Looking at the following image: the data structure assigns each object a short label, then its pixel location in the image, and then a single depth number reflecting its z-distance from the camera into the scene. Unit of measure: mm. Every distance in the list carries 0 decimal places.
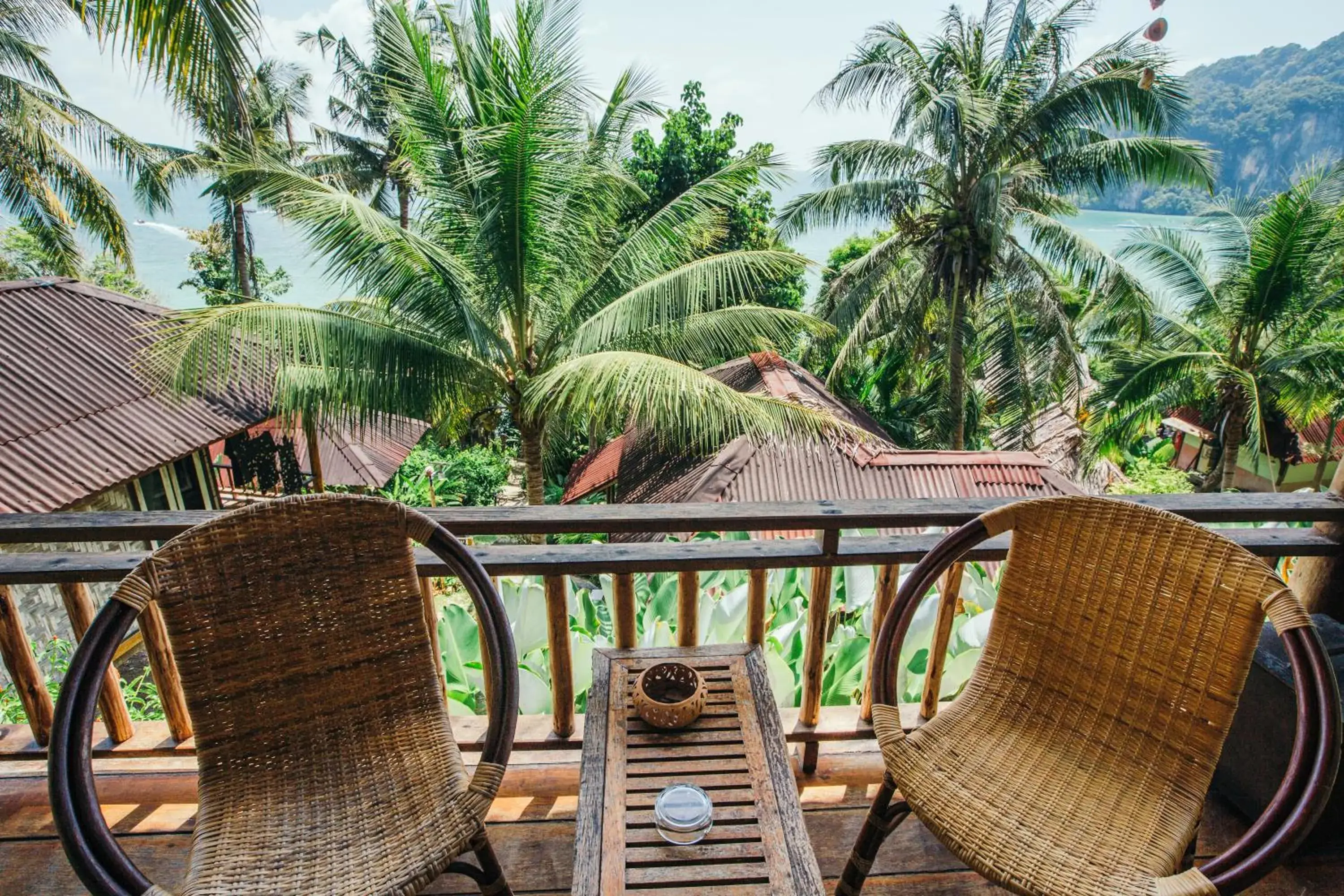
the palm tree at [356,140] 19156
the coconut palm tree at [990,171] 10133
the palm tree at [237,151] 6223
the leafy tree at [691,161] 13750
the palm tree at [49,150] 10023
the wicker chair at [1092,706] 1083
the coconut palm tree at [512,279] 5496
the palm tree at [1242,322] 9609
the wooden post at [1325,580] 1556
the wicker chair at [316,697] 1087
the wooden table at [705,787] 964
